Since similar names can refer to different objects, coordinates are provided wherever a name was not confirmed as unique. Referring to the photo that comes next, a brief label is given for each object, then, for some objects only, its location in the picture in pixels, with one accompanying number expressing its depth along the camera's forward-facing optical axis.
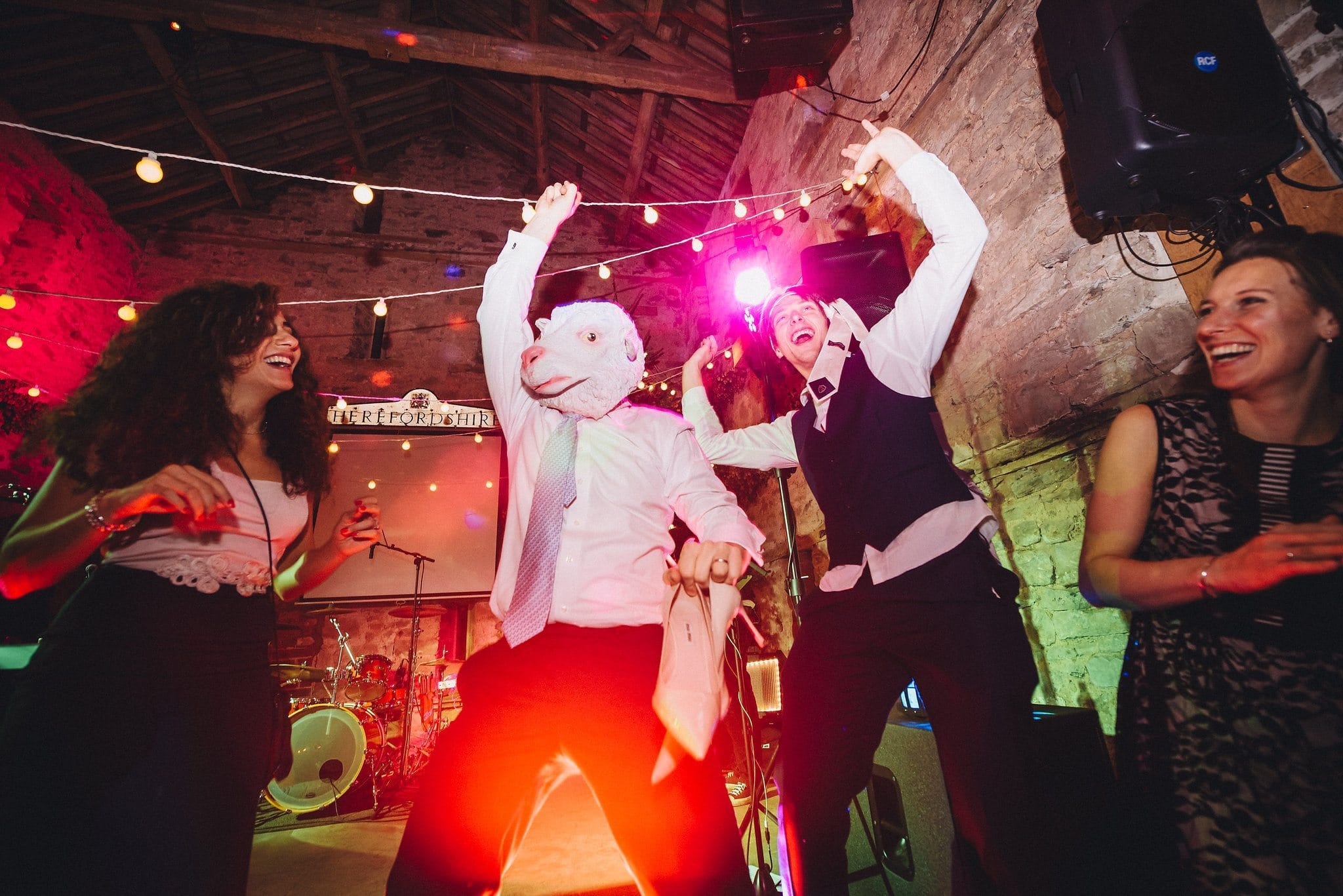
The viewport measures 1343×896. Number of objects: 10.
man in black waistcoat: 1.29
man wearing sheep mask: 0.89
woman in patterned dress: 1.04
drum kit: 4.50
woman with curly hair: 0.92
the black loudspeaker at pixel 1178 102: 1.68
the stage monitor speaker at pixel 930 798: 1.72
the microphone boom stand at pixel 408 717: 4.99
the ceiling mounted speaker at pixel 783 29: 3.92
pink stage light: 5.03
